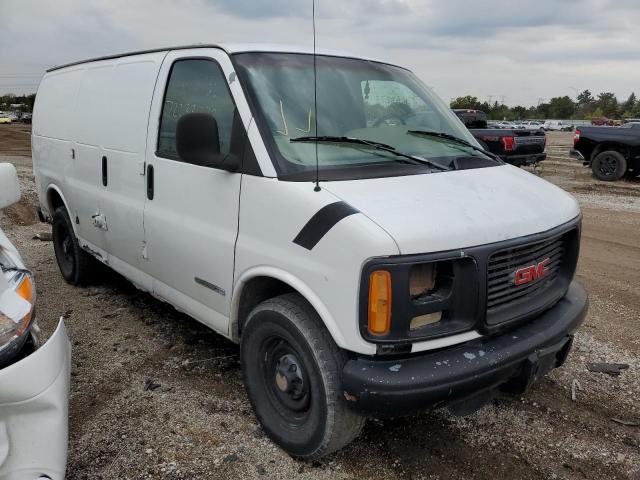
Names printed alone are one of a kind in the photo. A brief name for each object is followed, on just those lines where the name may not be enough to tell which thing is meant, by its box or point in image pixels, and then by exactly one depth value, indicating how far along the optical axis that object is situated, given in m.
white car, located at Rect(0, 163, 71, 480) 1.98
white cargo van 2.43
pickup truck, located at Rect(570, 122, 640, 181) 13.77
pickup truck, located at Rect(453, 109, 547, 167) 13.24
